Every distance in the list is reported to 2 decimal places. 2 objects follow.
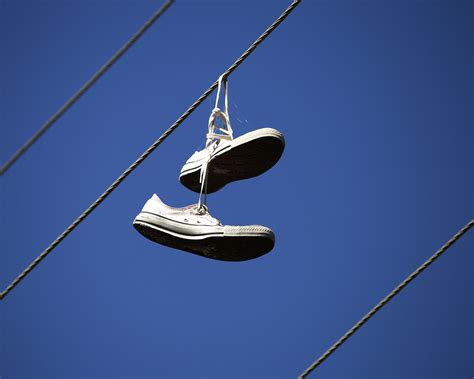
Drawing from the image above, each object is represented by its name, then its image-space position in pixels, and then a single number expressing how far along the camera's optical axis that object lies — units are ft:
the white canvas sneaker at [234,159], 49.86
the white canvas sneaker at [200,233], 49.23
